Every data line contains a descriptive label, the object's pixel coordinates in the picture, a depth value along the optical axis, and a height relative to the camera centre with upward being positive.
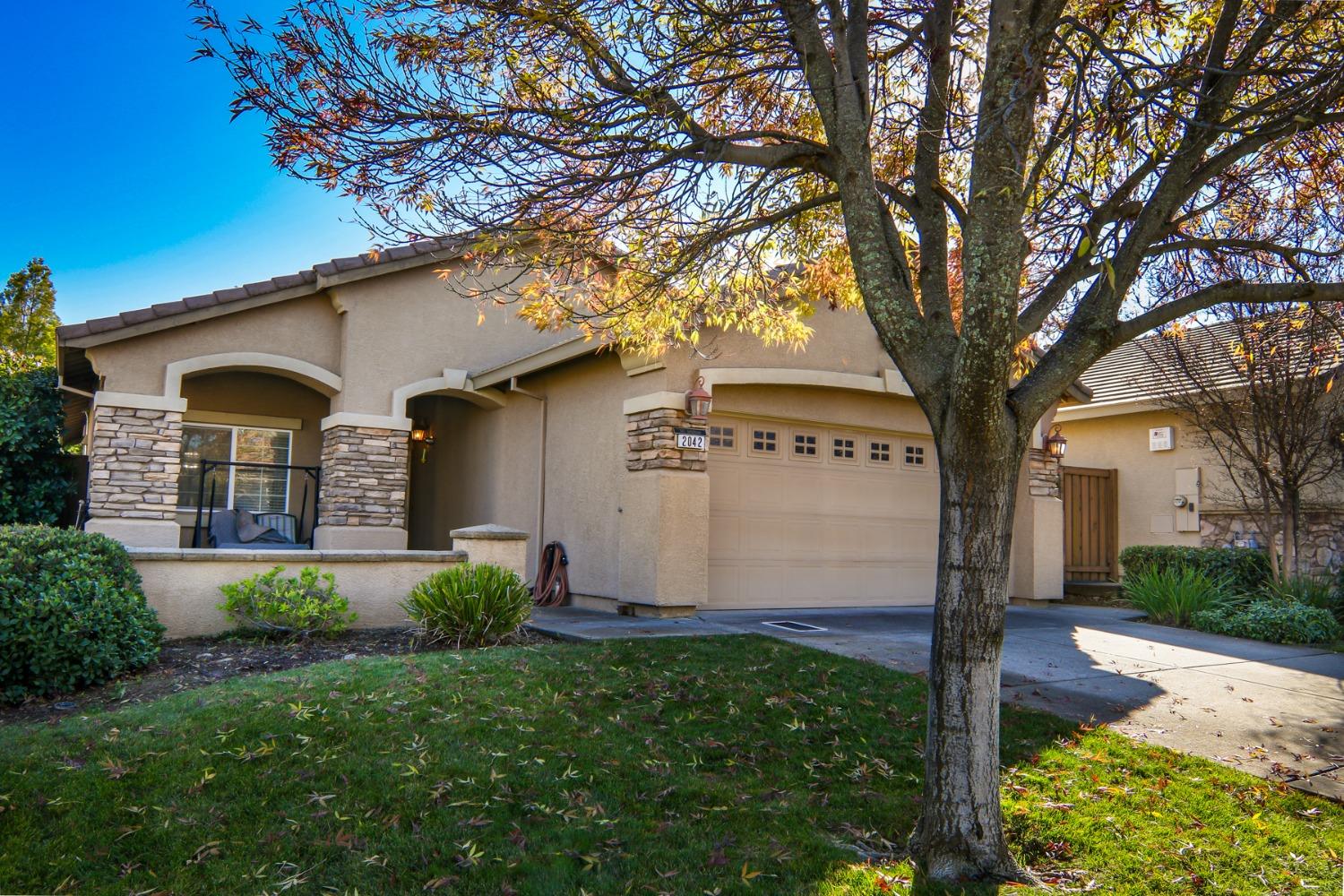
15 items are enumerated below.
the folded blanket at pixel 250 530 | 11.84 -0.35
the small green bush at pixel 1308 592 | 9.89 -0.69
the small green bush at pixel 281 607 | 7.38 -0.87
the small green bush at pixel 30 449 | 11.70 +0.69
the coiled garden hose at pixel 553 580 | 10.77 -0.84
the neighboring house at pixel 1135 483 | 12.98 +0.72
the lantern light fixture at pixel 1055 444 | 11.77 +1.12
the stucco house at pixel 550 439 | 9.70 +0.95
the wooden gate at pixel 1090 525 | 13.76 +0.03
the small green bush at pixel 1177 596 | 9.89 -0.77
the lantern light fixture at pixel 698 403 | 9.17 +1.20
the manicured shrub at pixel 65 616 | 5.68 -0.80
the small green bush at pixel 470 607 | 7.31 -0.82
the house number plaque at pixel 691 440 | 9.16 +0.81
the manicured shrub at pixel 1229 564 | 11.38 -0.45
